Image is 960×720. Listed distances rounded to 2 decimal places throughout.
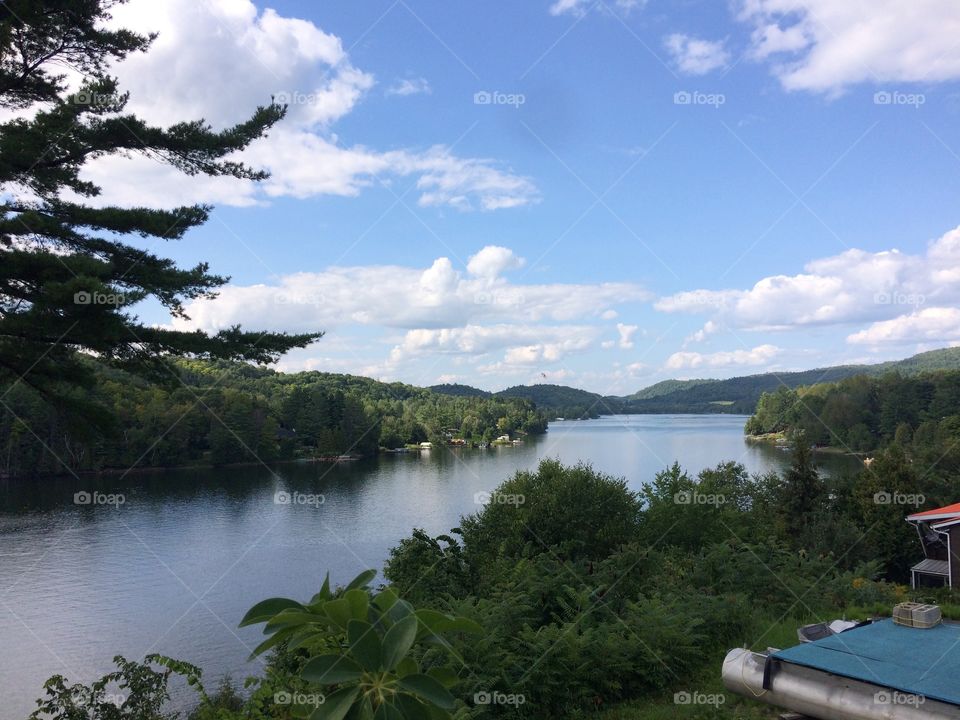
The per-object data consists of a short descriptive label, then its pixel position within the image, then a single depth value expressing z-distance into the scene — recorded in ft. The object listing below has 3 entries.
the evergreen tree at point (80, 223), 25.45
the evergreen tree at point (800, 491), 81.76
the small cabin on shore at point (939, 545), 53.36
